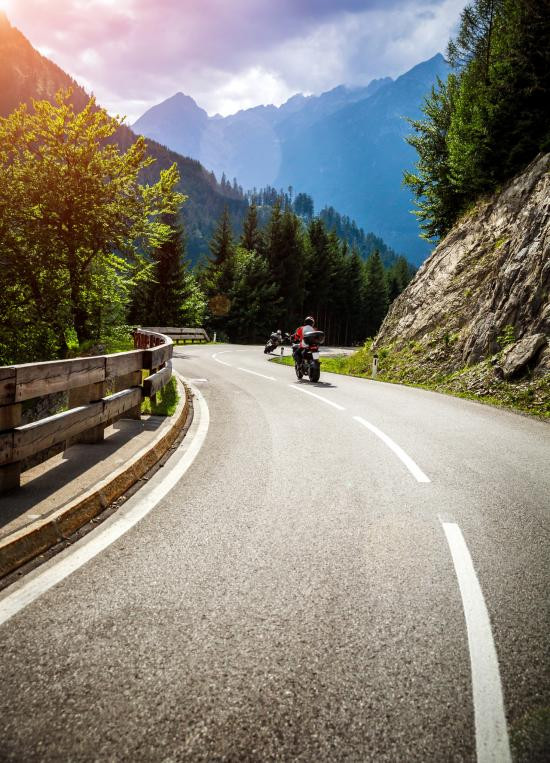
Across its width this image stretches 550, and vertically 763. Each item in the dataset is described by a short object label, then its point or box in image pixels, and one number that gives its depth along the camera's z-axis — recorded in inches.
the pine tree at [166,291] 1519.4
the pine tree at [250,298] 1824.6
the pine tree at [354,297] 2657.5
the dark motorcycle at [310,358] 590.6
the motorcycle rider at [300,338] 601.3
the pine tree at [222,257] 1841.8
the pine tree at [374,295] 2947.8
